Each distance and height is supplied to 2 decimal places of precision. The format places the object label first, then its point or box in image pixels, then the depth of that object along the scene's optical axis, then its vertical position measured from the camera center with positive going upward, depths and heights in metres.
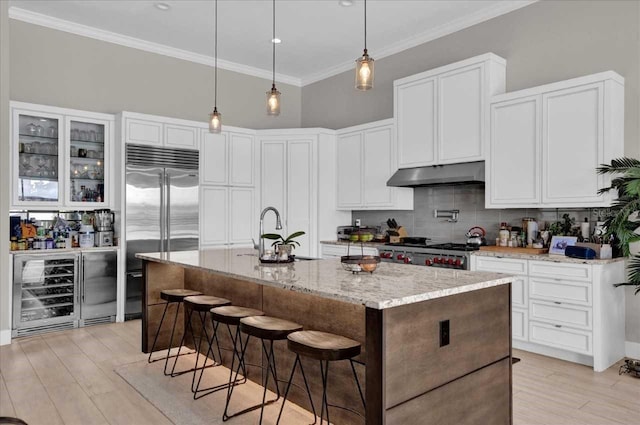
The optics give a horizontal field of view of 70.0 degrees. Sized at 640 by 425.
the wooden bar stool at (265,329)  2.58 -0.66
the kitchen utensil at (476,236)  4.87 -0.24
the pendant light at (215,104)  4.18 +1.60
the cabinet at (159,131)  5.44 +1.01
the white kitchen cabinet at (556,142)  3.89 +0.66
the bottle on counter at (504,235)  4.70 -0.22
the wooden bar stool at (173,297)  3.72 -0.70
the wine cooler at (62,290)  4.75 -0.87
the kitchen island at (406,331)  2.05 -0.63
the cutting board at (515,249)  4.27 -0.34
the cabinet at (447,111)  4.71 +1.14
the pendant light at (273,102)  3.76 +0.91
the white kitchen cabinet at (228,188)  6.08 +0.35
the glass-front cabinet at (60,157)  4.95 +0.63
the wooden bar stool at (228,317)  2.95 -0.68
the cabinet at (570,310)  3.71 -0.82
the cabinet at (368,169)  5.81 +0.60
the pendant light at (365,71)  2.96 +0.92
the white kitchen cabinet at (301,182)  6.49 +0.44
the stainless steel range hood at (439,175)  4.74 +0.43
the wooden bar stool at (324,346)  2.22 -0.67
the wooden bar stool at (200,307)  3.30 -0.68
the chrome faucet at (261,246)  3.52 -0.26
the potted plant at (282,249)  3.40 -0.27
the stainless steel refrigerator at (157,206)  5.42 +0.08
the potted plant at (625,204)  3.51 +0.08
